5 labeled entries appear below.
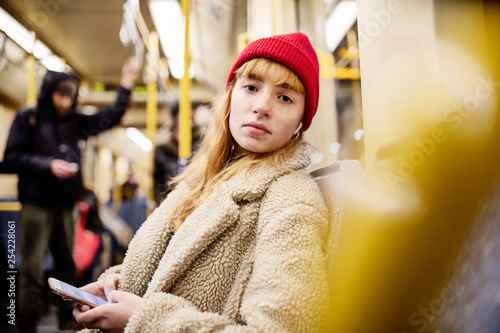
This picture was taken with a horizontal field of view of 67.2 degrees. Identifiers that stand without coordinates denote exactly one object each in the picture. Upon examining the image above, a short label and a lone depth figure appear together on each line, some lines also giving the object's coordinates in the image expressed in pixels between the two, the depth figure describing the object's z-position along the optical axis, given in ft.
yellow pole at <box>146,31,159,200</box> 15.14
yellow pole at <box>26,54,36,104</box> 11.36
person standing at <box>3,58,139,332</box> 7.64
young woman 2.48
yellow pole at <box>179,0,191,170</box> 8.67
